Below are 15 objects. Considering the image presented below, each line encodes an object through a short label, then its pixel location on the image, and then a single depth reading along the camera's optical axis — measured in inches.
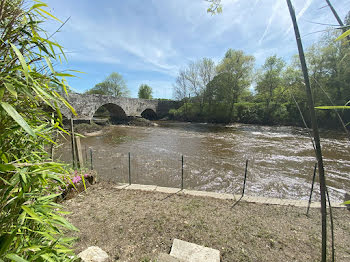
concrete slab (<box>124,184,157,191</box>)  158.6
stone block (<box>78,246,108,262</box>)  73.5
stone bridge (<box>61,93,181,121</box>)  694.3
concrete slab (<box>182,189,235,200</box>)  146.3
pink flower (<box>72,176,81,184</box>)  136.5
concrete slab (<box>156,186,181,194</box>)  154.6
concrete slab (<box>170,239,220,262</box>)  79.5
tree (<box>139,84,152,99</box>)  1961.1
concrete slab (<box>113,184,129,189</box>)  163.0
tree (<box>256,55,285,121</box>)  905.3
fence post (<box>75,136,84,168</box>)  168.1
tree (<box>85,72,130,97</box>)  1700.3
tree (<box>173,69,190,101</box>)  1265.4
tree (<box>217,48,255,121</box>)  986.7
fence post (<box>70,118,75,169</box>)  163.4
